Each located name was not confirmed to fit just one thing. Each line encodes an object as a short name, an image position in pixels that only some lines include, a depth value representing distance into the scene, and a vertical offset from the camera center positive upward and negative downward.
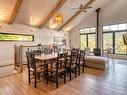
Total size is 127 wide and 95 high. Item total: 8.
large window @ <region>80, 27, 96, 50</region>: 7.23 +0.77
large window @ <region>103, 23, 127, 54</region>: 6.03 +0.68
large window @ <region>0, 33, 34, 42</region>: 4.92 +0.58
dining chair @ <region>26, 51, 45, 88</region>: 2.47 -0.68
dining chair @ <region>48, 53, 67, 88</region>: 2.55 -0.67
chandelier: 3.29 +1.14
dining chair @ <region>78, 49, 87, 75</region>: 3.40 -0.42
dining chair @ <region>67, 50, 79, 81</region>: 2.99 -0.61
